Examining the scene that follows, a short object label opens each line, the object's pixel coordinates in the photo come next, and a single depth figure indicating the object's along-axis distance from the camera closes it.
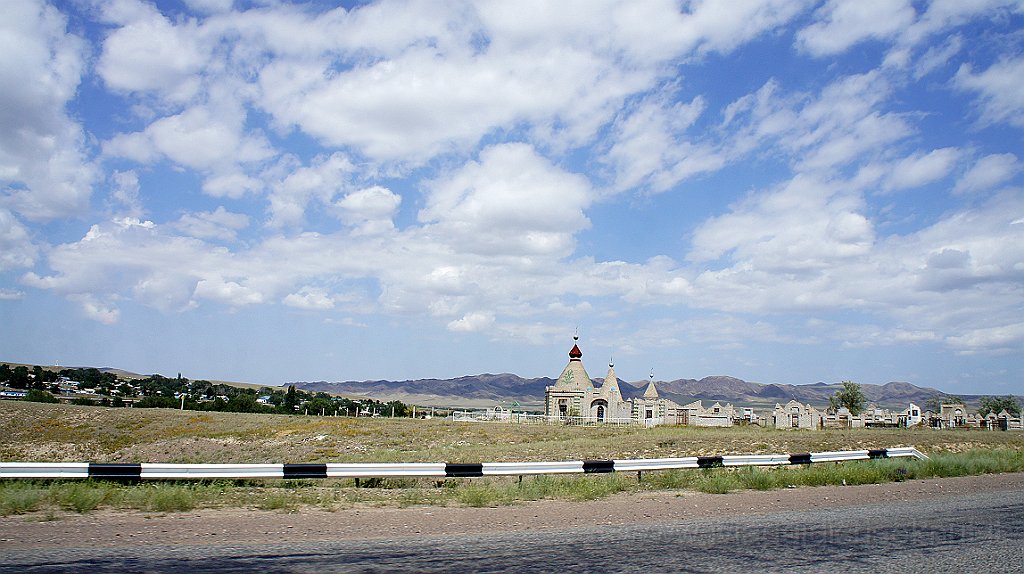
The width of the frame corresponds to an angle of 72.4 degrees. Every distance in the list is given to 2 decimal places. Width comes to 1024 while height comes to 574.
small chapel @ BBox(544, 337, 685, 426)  54.94
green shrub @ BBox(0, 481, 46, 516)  10.77
